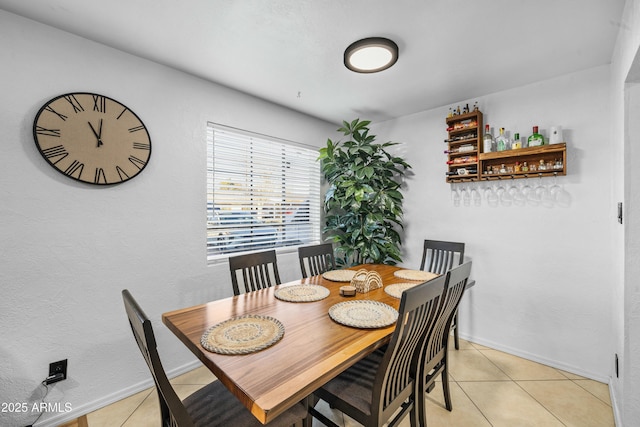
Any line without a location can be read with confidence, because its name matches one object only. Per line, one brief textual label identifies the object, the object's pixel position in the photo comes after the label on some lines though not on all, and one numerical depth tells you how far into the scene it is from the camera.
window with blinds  2.57
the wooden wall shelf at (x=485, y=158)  2.30
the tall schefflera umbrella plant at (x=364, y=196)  3.00
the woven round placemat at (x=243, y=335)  1.14
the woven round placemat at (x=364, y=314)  1.36
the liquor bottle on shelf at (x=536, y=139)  2.33
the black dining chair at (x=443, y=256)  2.64
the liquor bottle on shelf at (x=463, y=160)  2.69
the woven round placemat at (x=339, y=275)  2.17
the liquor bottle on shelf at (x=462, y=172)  2.70
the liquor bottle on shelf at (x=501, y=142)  2.52
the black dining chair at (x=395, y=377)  1.17
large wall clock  1.69
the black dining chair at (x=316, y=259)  2.46
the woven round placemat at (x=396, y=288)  1.80
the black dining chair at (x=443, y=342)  1.47
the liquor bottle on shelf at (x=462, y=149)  2.69
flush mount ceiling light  1.82
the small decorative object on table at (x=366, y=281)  1.87
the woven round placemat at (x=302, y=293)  1.73
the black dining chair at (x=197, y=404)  0.89
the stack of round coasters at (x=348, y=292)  1.78
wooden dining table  0.90
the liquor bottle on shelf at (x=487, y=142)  2.59
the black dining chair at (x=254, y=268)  2.05
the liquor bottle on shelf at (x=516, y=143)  2.41
